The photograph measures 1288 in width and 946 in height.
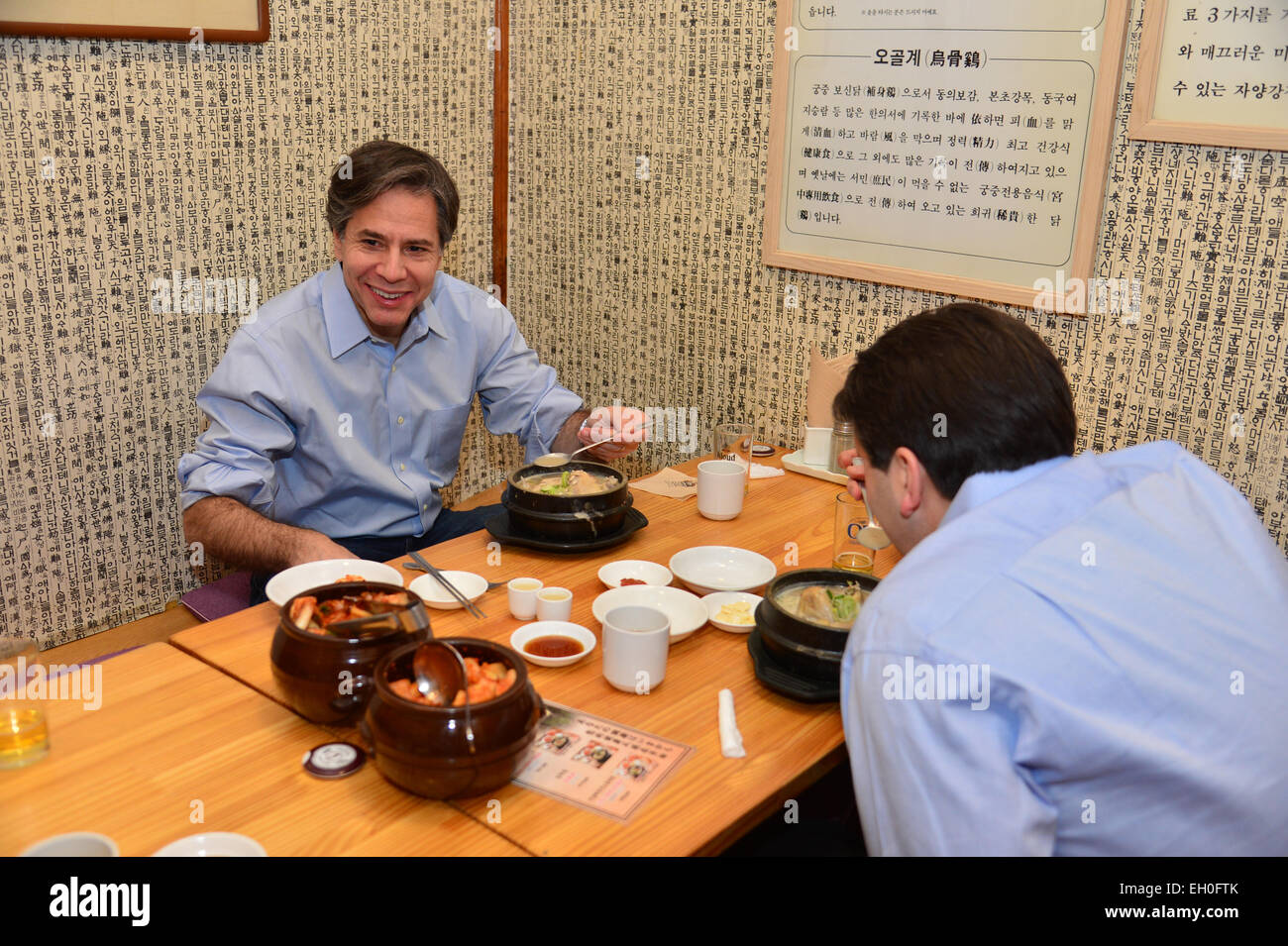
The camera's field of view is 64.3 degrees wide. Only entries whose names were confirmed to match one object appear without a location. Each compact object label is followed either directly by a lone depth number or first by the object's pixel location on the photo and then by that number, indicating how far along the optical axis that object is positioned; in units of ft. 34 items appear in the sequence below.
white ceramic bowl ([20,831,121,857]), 3.32
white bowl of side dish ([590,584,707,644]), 5.30
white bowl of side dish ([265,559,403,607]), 5.32
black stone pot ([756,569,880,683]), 4.73
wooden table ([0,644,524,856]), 3.70
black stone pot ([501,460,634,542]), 6.14
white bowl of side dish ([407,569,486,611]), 5.44
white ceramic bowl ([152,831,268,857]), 3.49
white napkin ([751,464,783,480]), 7.92
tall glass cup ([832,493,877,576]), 6.11
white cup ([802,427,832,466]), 7.91
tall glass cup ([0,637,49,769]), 4.08
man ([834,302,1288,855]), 3.38
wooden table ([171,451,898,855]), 3.83
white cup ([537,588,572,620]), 5.28
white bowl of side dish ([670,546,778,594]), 5.88
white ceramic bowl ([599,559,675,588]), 5.86
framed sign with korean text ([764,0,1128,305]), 6.71
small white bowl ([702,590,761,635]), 5.36
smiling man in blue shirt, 6.72
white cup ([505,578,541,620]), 5.37
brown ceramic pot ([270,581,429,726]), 4.19
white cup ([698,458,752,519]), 6.78
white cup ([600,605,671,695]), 4.67
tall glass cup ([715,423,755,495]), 7.37
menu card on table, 3.98
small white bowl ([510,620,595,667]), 5.04
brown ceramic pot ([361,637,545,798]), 3.74
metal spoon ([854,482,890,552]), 6.10
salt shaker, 7.63
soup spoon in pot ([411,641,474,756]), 4.00
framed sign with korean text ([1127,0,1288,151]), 5.92
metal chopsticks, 5.37
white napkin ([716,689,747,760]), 4.31
